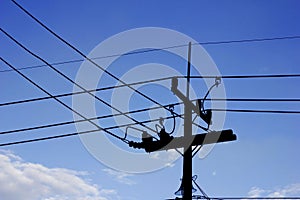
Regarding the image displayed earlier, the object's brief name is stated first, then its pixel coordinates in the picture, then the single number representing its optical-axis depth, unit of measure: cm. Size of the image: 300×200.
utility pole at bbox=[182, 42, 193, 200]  1170
